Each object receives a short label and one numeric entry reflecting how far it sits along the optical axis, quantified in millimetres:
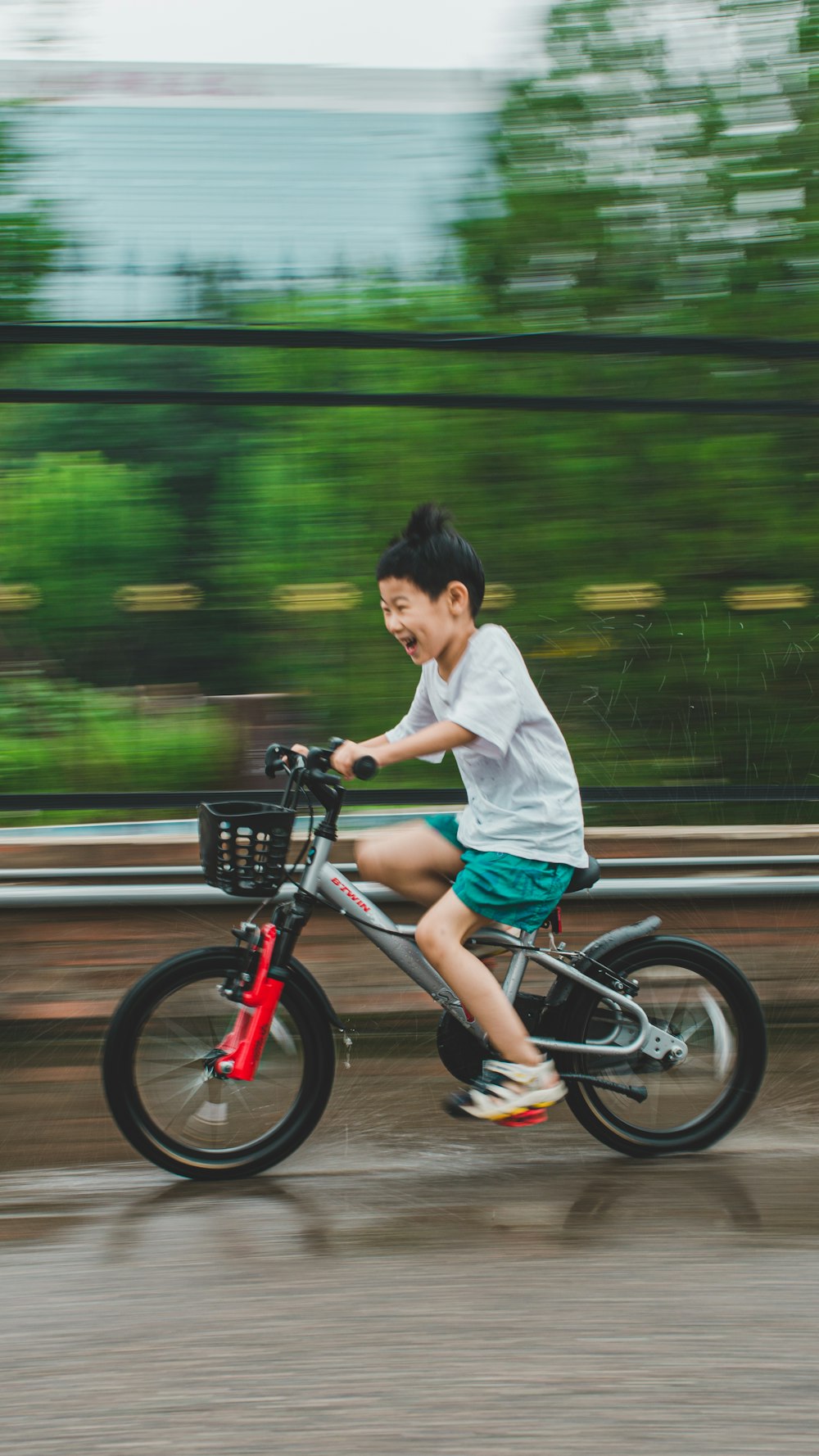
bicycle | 3752
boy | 3668
